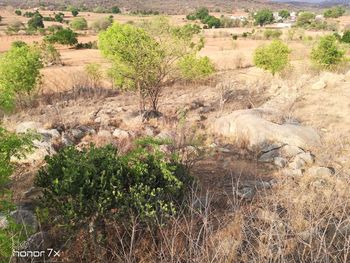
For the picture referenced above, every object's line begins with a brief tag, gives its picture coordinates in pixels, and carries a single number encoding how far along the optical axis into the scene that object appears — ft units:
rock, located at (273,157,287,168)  29.48
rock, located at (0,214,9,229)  17.04
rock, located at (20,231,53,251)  16.62
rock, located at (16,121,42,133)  35.91
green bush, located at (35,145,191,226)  17.51
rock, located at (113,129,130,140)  35.32
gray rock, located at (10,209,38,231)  18.52
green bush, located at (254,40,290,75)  66.44
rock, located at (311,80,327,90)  55.62
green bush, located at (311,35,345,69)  67.72
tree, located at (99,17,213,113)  42.68
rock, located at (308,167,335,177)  26.78
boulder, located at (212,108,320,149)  33.58
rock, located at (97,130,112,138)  35.45
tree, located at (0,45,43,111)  48.24
